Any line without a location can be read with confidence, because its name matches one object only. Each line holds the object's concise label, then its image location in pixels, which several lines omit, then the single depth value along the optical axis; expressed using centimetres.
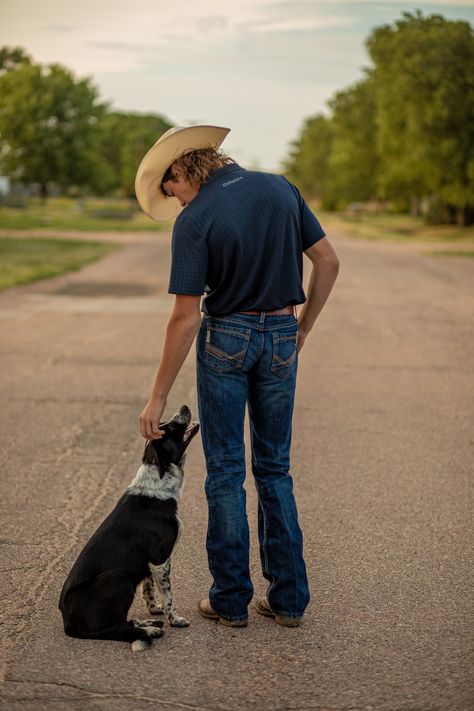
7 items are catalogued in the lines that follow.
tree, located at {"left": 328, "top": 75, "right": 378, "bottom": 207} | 6147
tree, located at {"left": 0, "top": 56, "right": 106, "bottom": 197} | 6969
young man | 394
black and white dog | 395
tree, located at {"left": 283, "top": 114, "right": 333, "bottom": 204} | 11238
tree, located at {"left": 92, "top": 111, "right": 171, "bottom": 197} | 10644
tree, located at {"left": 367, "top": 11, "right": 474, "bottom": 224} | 4194
